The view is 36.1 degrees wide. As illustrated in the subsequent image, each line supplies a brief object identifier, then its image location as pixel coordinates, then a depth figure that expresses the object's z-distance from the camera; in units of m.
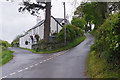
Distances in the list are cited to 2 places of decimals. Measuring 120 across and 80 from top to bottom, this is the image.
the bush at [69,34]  29.56
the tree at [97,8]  17.72
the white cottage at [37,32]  44.47
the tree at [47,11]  27.46
